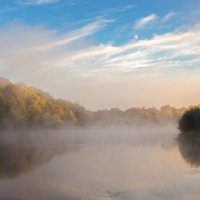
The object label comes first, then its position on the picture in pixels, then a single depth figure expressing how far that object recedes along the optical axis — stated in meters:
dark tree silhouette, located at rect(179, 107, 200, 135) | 83.31
